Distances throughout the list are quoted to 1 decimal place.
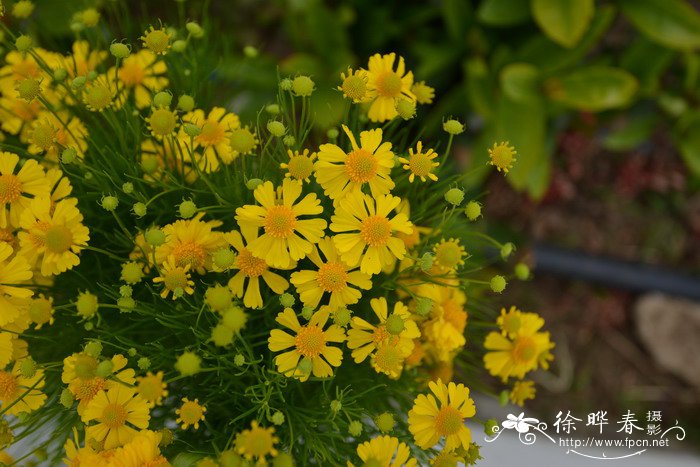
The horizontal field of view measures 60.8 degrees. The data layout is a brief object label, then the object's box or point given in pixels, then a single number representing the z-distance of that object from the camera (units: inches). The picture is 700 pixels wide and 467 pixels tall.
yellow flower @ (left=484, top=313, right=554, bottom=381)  22.3
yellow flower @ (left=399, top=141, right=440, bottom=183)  19.0
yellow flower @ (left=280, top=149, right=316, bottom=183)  18.6
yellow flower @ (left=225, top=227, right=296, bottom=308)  19.0
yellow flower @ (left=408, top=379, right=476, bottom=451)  19.1
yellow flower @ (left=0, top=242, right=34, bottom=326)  18.3
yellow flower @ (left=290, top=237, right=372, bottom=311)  18.6
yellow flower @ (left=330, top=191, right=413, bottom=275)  18.4
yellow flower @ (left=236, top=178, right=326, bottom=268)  18.4
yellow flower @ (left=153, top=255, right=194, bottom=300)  18.1
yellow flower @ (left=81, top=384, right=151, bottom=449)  18.8
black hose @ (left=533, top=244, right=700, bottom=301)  51.9
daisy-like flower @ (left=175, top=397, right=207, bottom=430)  18.2
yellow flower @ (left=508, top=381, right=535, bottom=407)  23.2
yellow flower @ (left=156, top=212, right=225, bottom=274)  19.0
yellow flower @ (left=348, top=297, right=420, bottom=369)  18.8
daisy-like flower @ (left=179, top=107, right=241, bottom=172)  20.6
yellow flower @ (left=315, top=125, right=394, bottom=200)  18.8
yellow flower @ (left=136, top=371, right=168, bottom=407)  18.1
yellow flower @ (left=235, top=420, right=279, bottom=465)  16.7
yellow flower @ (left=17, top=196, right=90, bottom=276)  18.1
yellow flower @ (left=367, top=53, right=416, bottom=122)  20.8
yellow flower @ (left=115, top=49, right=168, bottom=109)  23.5
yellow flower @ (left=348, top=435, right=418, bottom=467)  18.3
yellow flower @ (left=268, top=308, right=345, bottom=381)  18.8
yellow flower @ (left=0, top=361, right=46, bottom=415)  19.6
